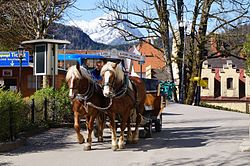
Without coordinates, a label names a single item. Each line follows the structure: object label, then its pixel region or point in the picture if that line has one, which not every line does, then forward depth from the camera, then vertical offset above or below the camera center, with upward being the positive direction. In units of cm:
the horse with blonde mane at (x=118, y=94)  1255 -24
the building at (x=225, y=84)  7506 +7
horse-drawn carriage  1273 -28
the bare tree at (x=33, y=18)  2992 +413
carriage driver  1450 +41
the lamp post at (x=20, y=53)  2803 +174
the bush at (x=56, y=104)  1930 -73
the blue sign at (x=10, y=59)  3169 +160
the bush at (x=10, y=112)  1333 -73
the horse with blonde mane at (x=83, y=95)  1288 -26
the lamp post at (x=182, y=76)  4016 +69
